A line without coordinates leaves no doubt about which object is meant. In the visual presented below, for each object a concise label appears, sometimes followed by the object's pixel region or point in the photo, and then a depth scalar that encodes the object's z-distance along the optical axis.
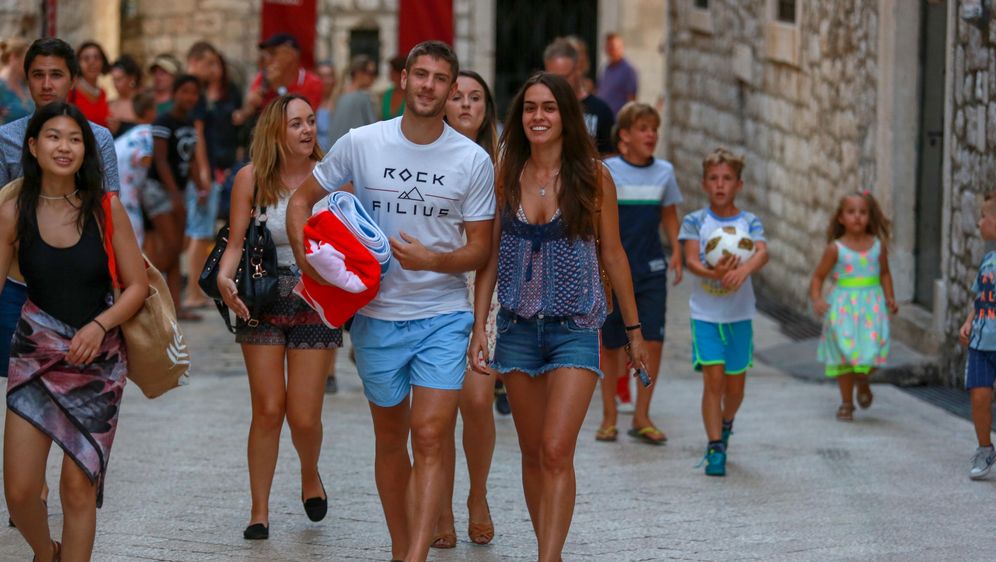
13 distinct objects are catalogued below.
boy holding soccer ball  16.69
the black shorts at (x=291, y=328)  13.51
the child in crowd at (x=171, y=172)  26.02
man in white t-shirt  11.67
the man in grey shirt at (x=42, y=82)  13.42
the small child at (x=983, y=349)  15.90
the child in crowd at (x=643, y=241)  18.20
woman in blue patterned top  11.96
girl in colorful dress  19.23
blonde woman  13.51
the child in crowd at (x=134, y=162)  24.73
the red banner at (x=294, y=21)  45.22
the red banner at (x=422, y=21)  46.22
